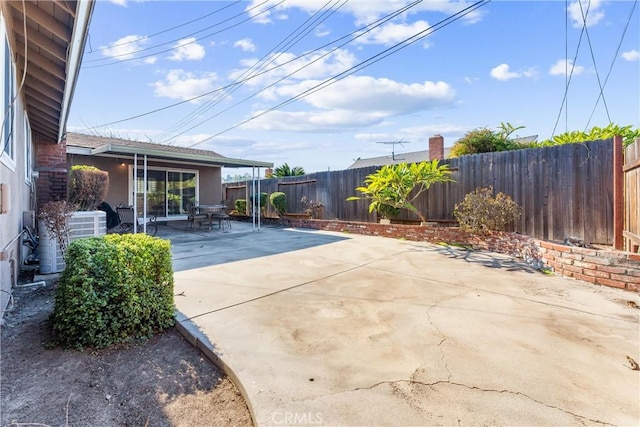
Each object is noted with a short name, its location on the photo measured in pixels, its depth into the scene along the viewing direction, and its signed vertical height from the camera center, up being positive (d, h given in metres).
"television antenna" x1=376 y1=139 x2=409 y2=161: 27.32 +5.54
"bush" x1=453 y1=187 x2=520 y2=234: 6.68 -0.16
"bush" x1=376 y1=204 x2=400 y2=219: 9.20 -0.16
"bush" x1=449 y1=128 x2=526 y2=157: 8.90 +1.80
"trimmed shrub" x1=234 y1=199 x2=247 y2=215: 14.78 +0.05
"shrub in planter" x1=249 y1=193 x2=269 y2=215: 13.76 +0.35
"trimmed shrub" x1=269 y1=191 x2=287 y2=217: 12.70 +0.20
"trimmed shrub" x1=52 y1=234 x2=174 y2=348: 2.53 -0.73
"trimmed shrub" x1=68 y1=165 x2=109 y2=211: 7.22 +0.50
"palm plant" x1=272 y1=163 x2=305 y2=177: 15.85 +1.85
